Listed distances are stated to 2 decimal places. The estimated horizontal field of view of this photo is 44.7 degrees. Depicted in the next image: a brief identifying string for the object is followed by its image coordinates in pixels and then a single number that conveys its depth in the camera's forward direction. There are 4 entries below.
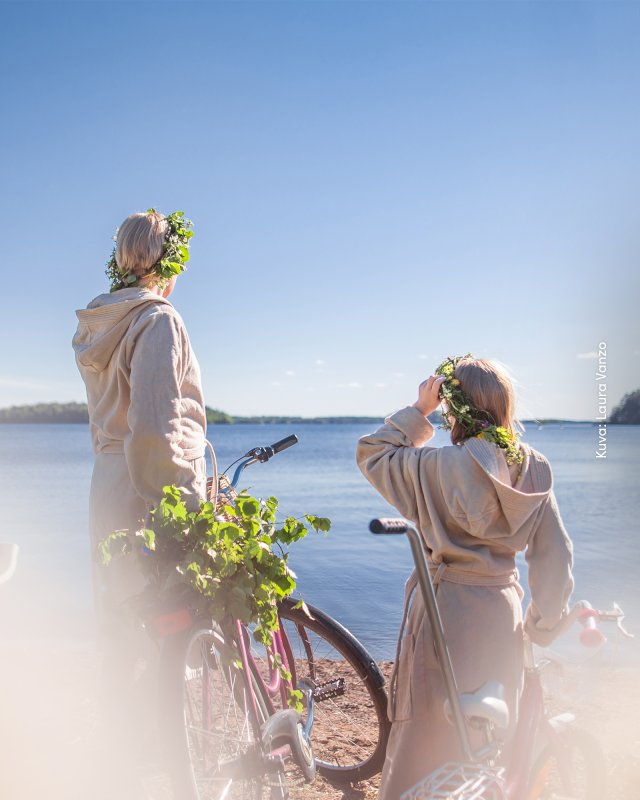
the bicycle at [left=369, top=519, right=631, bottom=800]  1.94
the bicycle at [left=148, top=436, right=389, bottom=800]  2.27
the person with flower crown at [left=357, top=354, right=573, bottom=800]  2.53
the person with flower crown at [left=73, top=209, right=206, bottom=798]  2.67
